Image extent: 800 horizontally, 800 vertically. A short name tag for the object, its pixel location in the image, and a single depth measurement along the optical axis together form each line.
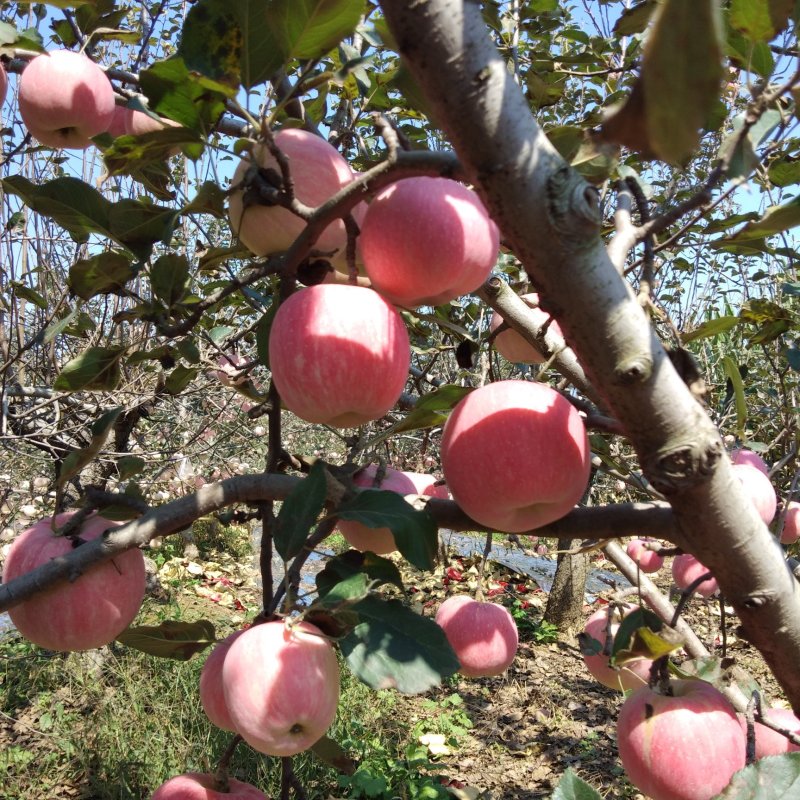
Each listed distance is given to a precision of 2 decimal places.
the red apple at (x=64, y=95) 1.35
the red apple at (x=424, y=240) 0.67
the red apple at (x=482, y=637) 1.47
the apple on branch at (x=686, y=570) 1.69
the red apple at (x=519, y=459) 0.69
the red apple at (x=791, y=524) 1.87
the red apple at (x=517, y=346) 1.30
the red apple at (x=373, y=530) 0.96
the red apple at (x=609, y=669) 1.21
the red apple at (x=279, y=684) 0.70
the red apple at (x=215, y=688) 0.84
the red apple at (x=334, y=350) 0.69
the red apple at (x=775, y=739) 1.01
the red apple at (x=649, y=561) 2.60
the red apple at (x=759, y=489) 1.33
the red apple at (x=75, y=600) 0.83
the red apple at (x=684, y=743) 0.82
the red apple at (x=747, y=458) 1.51
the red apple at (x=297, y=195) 0.74
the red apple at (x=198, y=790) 0.92
